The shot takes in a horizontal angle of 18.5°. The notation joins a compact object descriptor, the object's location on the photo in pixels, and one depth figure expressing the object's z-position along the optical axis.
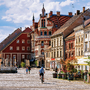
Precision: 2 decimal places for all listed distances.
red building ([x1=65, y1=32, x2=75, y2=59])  61.55
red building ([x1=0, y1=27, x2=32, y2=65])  107.25
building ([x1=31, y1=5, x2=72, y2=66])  90.56
